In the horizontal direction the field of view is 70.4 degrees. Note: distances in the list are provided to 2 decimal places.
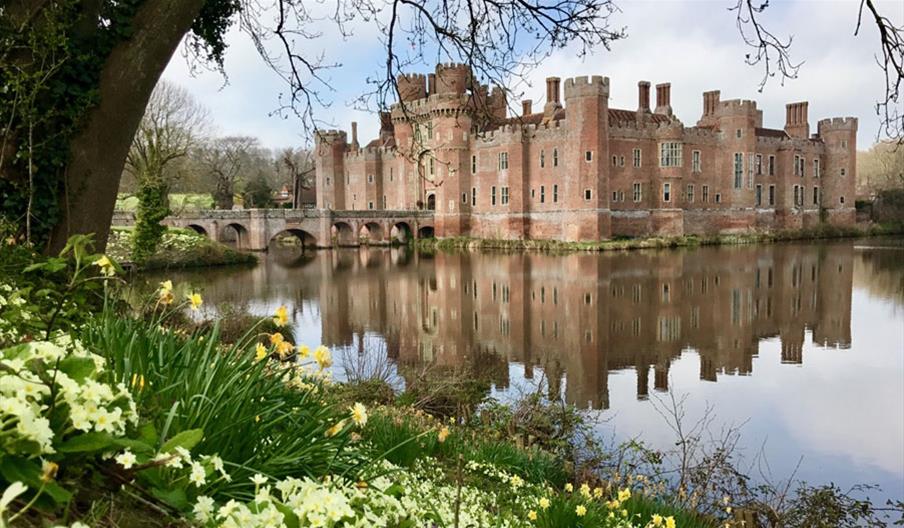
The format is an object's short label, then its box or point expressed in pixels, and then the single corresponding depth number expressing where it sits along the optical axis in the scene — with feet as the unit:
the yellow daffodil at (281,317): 8.46
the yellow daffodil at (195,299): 9.10
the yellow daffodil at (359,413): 7.30
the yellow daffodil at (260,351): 9.19
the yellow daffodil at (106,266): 8.50
